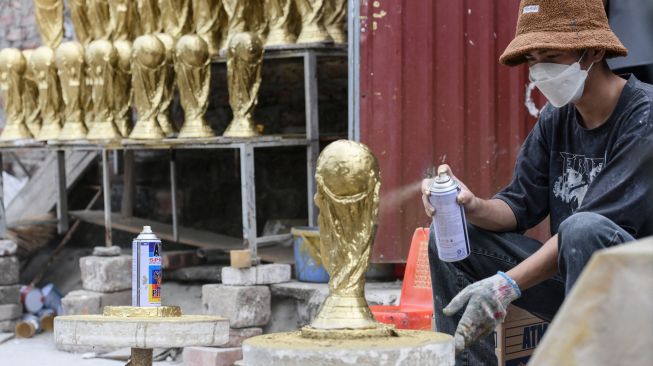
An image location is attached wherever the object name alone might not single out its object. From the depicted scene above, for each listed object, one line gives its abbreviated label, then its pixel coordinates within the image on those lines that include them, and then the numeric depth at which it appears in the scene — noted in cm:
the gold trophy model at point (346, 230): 616
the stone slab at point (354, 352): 569
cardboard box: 763
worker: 637
